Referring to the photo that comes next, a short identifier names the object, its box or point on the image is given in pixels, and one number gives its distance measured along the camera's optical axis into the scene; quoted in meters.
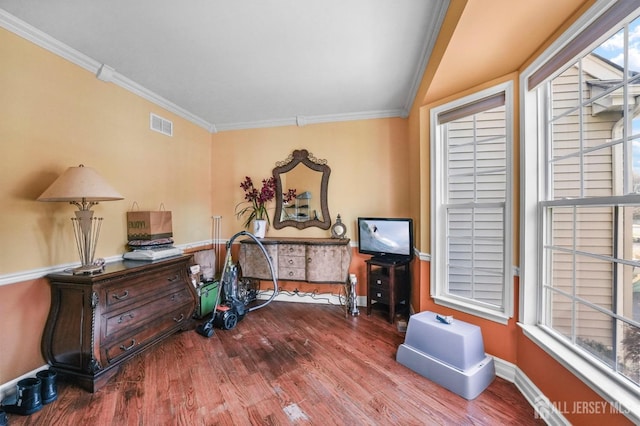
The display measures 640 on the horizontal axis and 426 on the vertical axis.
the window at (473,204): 2.05
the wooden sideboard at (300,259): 3.26
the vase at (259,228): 3.62
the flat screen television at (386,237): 3.01
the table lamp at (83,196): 1.84
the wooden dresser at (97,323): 1.85
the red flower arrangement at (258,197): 3.73
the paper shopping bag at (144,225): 2.62
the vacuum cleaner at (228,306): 2.75
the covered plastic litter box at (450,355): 1.78
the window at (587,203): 1.20
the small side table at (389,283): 2.96
